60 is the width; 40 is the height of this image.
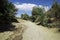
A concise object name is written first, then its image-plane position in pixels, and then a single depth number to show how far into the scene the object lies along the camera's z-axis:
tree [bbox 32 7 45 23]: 18.43
